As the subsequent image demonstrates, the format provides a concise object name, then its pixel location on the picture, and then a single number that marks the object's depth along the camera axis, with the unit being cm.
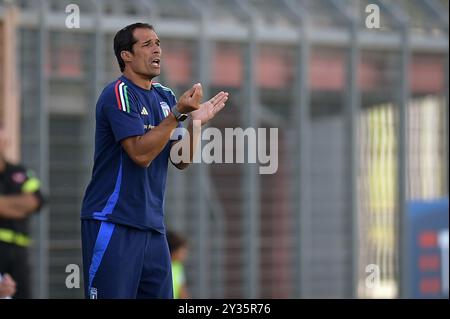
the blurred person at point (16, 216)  1452
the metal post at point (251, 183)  1684
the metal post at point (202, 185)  1662
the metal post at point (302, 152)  1700
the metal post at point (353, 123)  1716
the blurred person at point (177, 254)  1469
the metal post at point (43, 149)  1587
